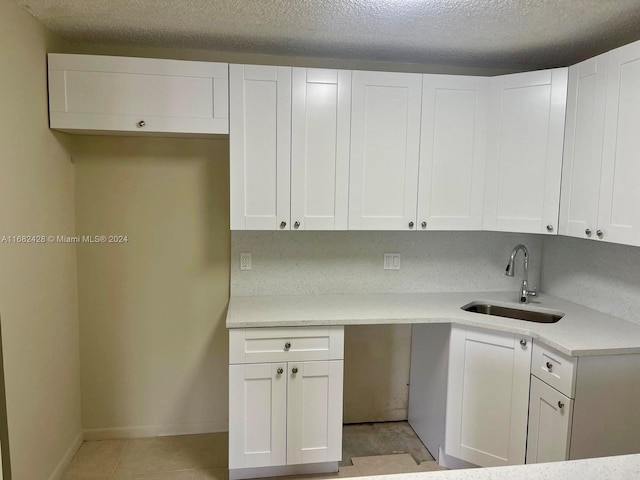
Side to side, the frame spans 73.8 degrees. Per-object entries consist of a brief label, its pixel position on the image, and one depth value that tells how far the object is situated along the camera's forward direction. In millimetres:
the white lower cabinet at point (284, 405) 2238
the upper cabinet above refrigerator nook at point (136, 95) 2215
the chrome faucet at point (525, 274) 2590
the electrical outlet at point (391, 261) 2867
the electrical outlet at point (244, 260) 2717
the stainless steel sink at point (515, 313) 2537
